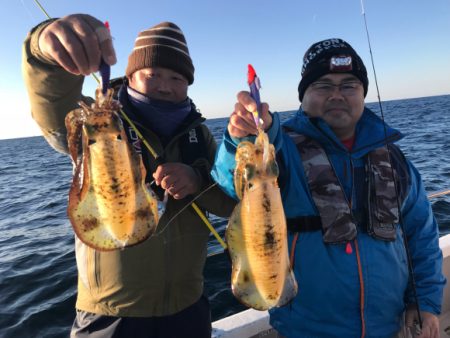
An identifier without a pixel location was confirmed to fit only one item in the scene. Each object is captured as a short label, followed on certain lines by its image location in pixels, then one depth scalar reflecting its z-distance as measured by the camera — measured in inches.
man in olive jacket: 26.0
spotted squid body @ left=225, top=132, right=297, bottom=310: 21.9
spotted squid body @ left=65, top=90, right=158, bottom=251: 19.7
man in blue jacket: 32.1
